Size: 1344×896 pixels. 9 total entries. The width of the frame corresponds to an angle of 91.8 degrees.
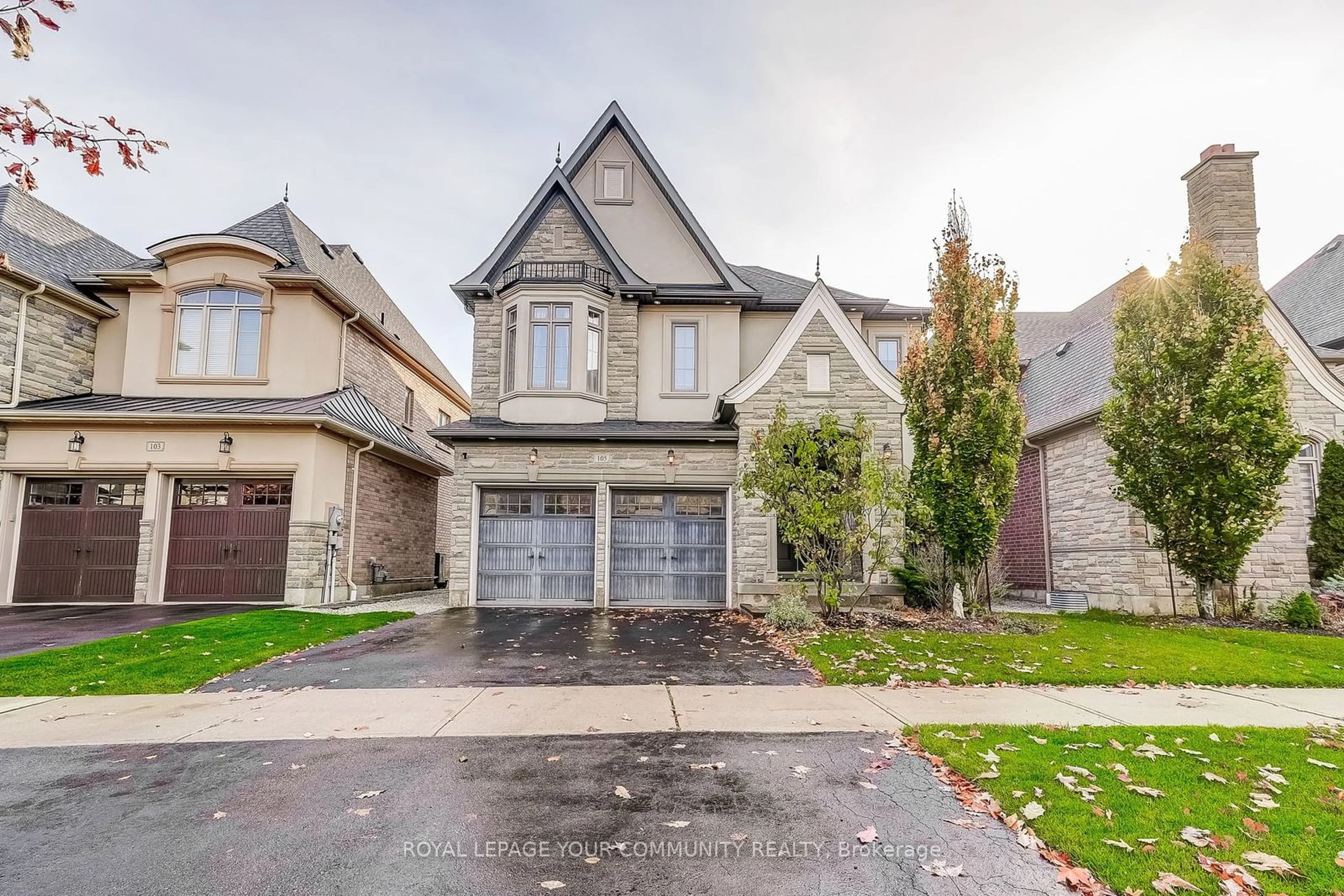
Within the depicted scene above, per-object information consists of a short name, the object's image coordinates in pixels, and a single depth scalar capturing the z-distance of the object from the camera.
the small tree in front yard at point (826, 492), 10.15
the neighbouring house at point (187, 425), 13.77
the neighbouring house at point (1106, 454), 11.56
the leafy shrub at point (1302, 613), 10.14
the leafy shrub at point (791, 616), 10.23
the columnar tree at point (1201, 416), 10.10
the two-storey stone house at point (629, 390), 13.46
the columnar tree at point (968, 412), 10.73
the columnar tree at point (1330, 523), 11.26
